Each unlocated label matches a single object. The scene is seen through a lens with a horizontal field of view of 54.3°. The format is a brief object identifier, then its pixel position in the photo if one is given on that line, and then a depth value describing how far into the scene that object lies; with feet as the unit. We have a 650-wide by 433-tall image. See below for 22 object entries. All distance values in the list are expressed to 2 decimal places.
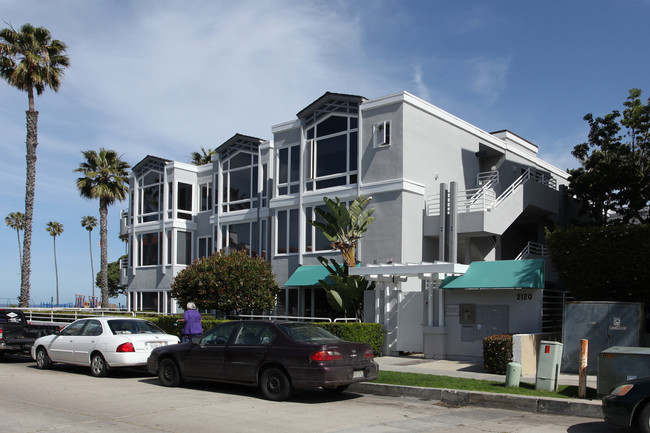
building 73.87
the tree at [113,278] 270.67
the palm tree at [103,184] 126.93
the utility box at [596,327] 47.06
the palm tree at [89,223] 280.92
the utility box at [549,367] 38.22
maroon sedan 35.65
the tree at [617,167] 75.77
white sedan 46.24
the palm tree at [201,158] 144.52
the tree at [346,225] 69.26
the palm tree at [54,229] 284.00
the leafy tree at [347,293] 67.77
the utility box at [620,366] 32.76
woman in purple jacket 52.44
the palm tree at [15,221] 272.31
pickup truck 57.16
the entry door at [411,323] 63.67
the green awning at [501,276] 56.34
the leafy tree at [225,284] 71.41
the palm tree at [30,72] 98.12
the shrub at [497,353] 49.52
